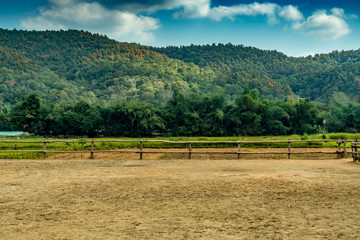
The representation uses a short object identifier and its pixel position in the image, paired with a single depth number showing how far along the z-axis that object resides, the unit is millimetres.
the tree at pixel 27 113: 55844
